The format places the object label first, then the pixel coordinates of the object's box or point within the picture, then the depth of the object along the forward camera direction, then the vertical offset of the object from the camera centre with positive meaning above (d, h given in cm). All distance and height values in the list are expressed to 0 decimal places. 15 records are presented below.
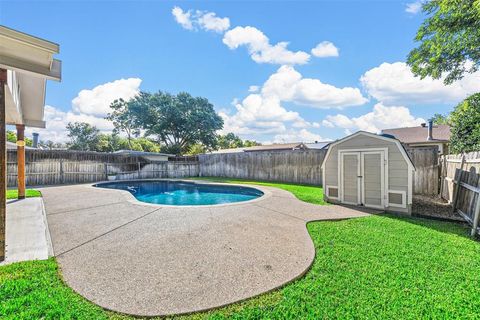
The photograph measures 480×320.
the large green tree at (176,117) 2314 +462
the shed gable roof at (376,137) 559 +50
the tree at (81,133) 3442 +430
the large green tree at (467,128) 683 +105
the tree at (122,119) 2455 +484
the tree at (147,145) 3494 +231
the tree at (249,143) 4444 +334
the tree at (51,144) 3498 +254
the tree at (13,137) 2857 +297
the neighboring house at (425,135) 1716 +205
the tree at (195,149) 2616 +122
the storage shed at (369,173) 564 -40
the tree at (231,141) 4119 +361
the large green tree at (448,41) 592 +370
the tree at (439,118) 2751 +536
